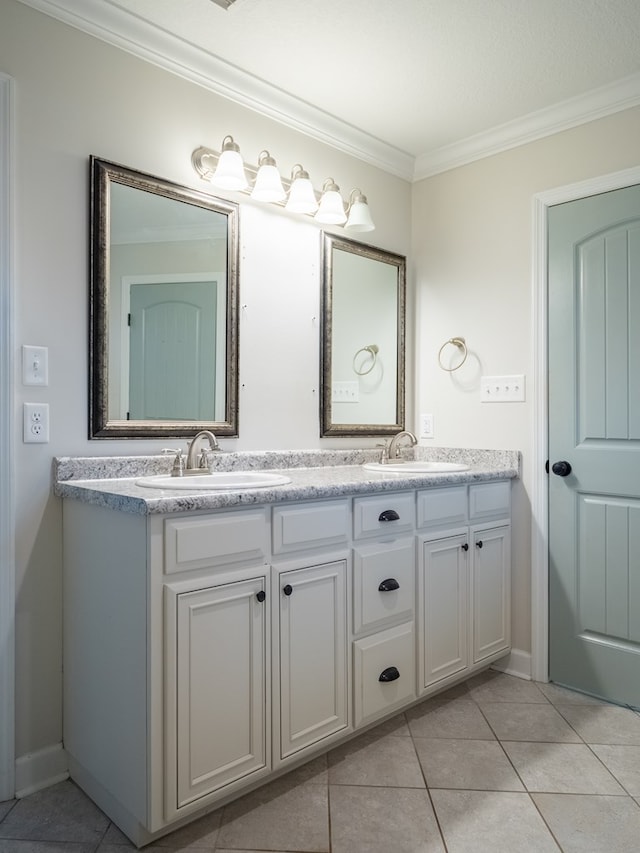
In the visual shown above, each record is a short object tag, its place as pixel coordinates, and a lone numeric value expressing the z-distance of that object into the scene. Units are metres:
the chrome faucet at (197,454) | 1.96
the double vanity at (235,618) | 1.43
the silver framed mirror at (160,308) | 1.87
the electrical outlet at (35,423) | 1.71
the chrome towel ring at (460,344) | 2.75
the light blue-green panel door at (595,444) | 2.24
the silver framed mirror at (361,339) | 2.57
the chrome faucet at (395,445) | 2.60
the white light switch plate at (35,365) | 1.71
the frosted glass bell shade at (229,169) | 2.06
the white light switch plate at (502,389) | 2.54
